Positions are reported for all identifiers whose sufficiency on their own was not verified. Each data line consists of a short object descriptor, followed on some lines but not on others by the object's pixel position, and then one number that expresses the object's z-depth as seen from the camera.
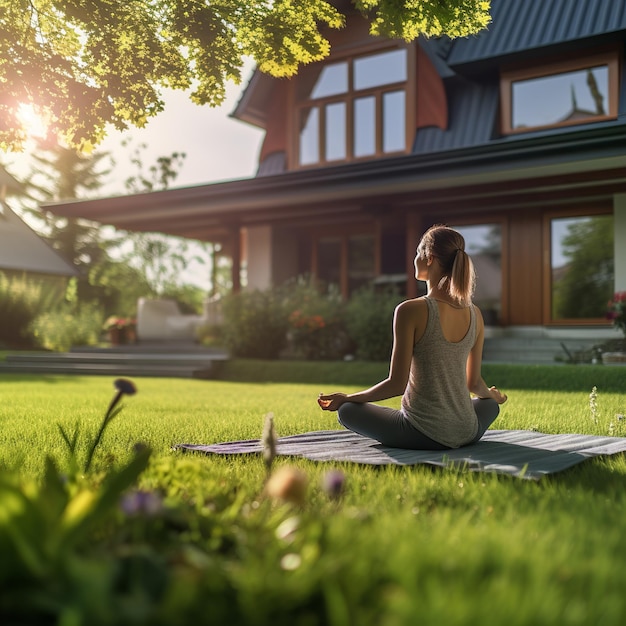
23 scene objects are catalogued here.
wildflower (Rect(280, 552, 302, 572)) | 1.70
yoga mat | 3.82
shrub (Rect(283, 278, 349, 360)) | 13.02
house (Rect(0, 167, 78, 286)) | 24.58
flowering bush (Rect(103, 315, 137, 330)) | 17.44
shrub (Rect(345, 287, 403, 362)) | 12.24
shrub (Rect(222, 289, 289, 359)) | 13.54
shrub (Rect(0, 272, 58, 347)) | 19.92
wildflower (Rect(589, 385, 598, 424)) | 5.46
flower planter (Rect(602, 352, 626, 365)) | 10.86
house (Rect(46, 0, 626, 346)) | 12.56
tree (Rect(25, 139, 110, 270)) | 41.72
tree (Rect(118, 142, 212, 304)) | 25.86
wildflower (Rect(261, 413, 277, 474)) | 2.27
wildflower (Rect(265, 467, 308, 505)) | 1.61
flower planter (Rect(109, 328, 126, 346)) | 17.34
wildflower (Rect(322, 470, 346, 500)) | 1.81
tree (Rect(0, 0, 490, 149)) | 4.80
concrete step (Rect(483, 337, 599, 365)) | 12.29
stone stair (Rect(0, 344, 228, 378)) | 13.22
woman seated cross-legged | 4.23
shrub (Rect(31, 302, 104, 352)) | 19.56
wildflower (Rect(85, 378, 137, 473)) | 2.57
